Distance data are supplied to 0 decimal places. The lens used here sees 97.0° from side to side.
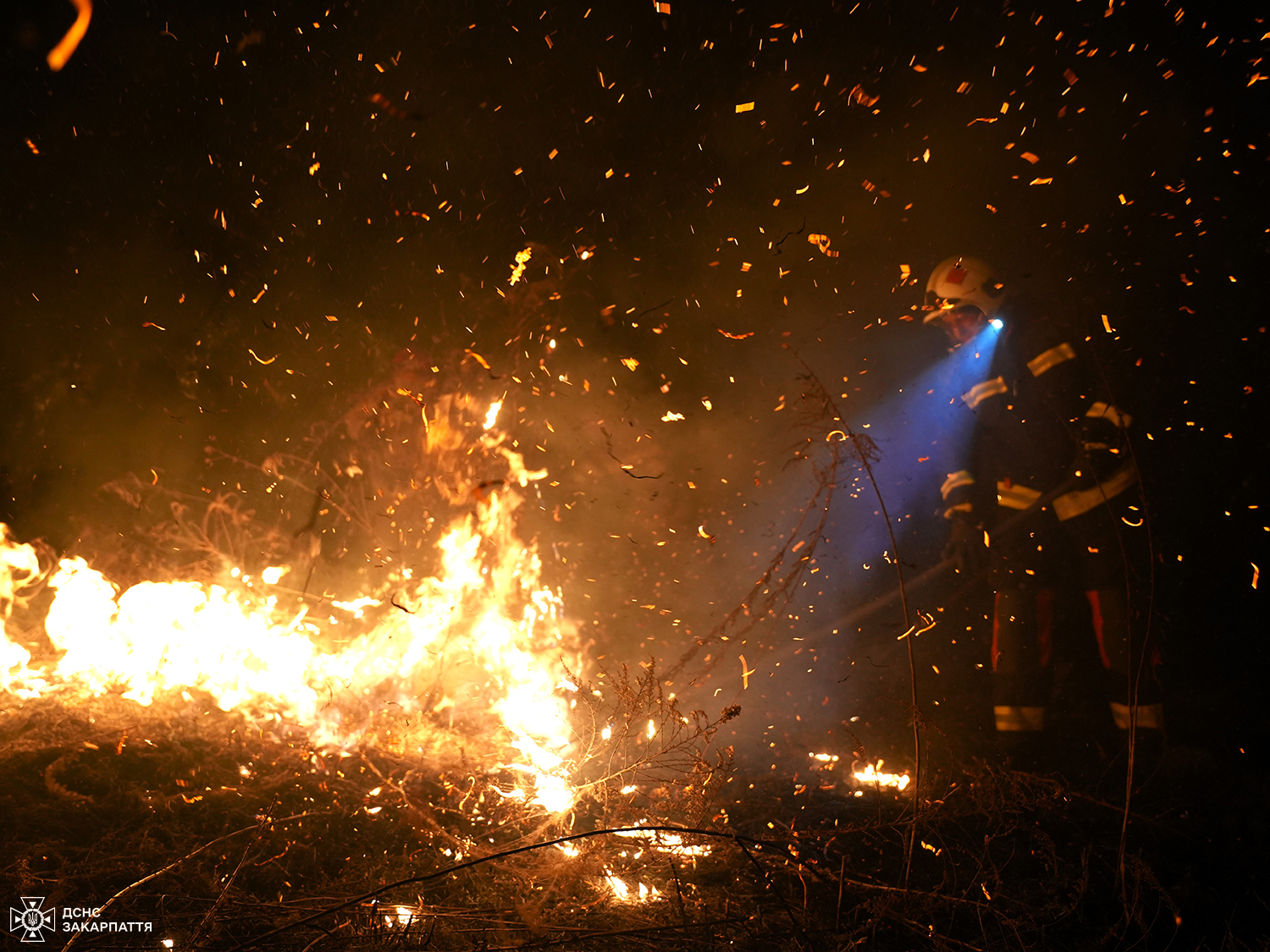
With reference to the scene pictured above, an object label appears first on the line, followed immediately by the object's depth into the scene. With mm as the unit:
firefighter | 3754
